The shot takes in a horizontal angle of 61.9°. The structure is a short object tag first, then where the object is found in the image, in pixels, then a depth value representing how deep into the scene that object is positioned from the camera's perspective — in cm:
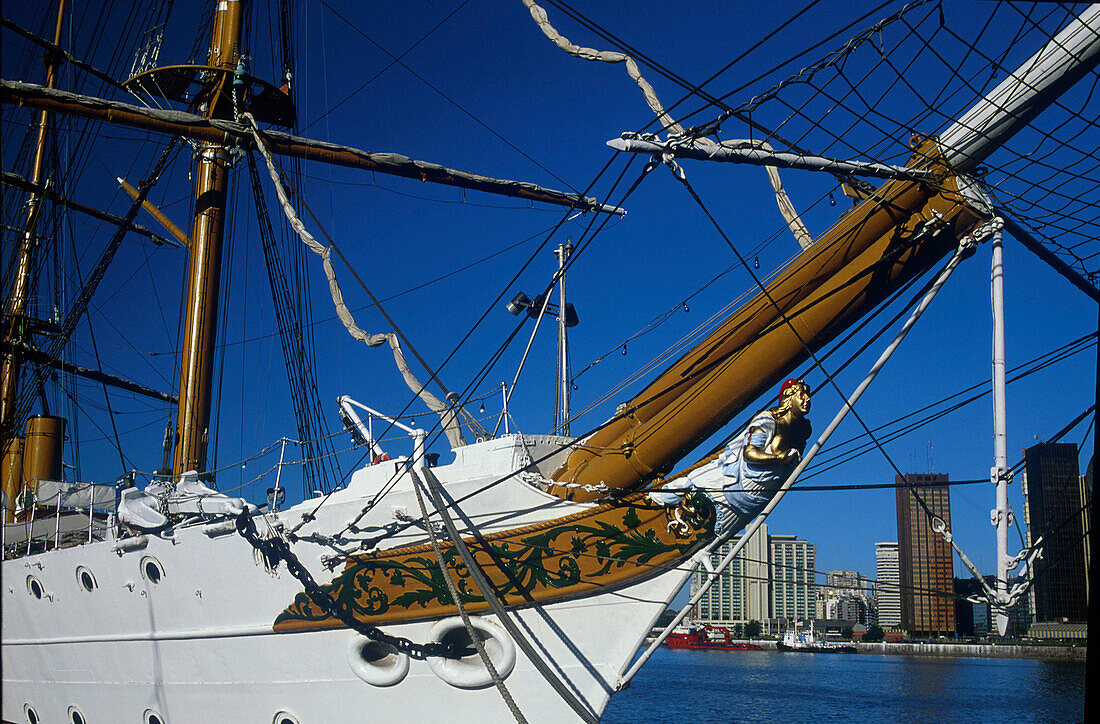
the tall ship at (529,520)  792
